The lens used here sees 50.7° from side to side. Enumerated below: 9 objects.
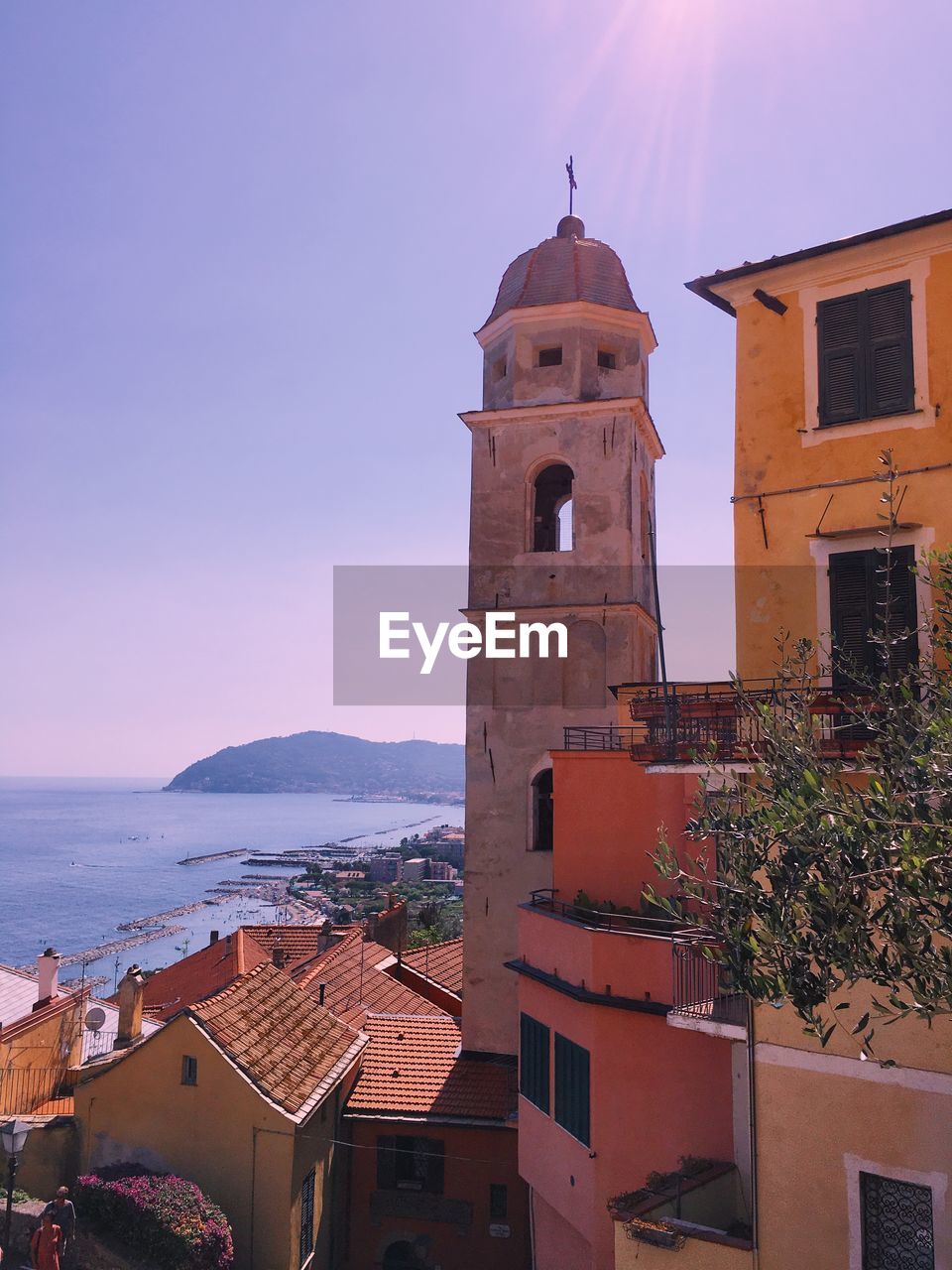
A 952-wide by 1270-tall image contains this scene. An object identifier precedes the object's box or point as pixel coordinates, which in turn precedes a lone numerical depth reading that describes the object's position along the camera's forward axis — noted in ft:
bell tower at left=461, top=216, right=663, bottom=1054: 64.28
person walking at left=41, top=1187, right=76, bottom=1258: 45.01
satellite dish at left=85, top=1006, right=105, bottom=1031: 59.98
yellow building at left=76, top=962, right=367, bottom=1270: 50.90
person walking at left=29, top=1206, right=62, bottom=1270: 42.93
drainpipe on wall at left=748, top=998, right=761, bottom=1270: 29.84
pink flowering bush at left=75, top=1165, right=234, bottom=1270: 46.50
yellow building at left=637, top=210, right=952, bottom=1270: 28.19
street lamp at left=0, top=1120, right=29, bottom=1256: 41.09
